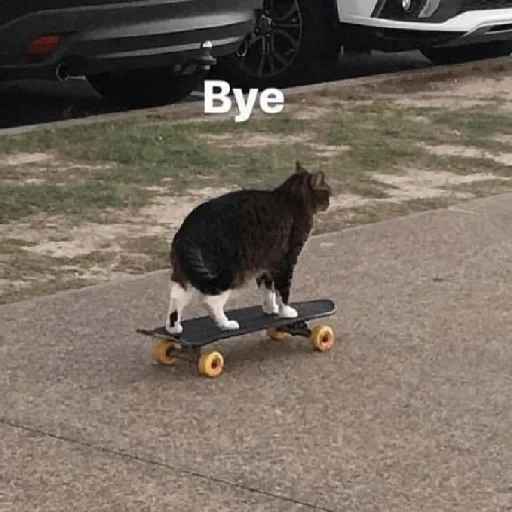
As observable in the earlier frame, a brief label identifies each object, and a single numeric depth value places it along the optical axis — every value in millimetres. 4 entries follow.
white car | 11039
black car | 8688
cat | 5281
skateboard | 5293
